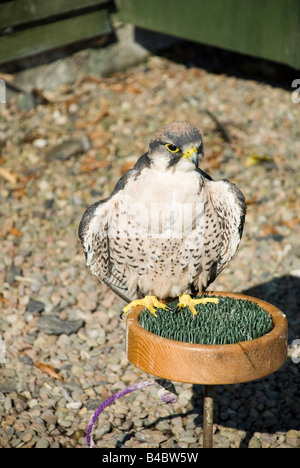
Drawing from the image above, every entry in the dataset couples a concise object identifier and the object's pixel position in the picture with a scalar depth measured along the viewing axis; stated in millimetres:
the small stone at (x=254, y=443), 6344
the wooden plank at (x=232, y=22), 10836
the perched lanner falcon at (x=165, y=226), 5797
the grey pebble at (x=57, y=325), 7871
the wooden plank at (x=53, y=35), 11414
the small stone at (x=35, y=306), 8187
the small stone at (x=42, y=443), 6148
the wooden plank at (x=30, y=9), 11078
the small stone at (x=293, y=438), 6309
